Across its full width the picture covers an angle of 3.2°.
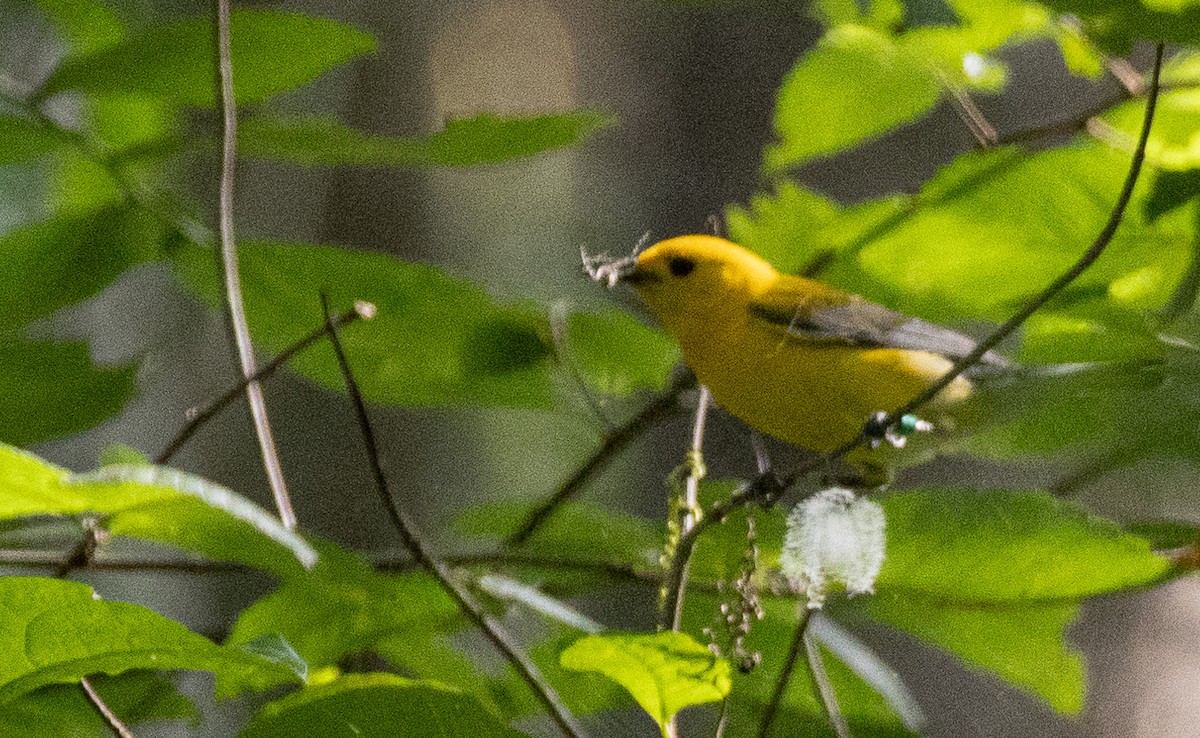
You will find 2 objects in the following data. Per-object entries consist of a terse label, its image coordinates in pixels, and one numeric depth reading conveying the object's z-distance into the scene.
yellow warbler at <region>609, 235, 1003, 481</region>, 5.00
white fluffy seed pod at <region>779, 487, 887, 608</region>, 4.97
